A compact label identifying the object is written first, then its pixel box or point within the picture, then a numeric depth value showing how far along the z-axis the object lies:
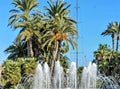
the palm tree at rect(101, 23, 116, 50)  53.81
